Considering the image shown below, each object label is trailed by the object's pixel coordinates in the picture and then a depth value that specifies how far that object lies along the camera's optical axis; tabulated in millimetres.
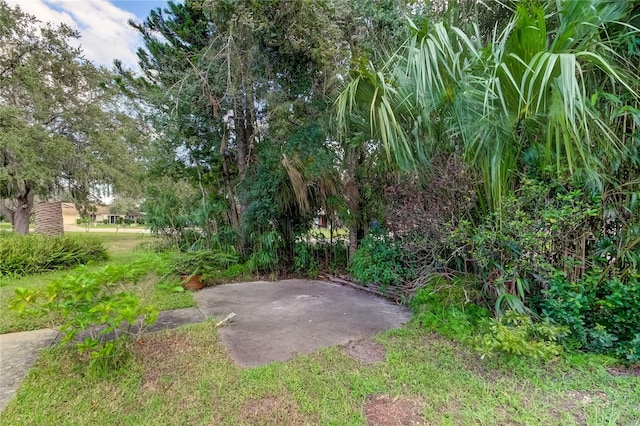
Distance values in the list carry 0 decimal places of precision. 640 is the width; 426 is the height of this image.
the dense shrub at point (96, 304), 1866
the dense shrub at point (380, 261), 3977
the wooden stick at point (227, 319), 3085
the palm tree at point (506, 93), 1809
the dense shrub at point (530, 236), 2285
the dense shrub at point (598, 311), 2252
